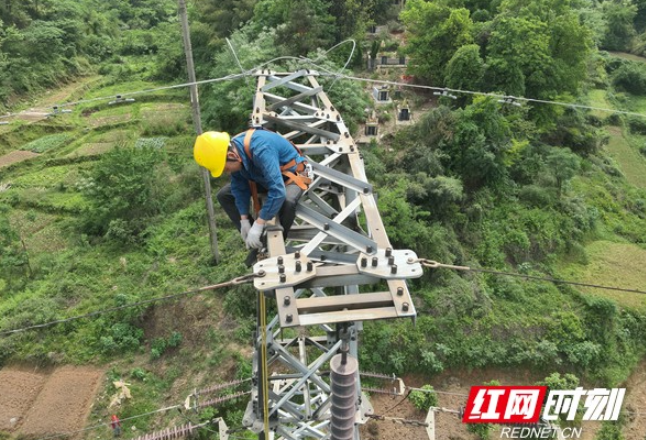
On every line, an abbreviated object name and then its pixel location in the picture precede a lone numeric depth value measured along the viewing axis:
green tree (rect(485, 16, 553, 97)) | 18.20
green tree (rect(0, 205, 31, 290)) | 14.38
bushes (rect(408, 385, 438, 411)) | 11.79
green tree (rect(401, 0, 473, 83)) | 19.50
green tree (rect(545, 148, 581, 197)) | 18.06
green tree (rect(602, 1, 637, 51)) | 42.09
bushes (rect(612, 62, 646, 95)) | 34.97
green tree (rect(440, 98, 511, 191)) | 16.22
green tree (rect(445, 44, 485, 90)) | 18.11
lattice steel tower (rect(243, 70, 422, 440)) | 4.06
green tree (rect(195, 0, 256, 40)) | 25.16
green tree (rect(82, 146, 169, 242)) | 15.47
